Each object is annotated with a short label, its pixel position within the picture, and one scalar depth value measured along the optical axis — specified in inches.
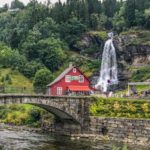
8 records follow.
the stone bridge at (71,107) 2898.6
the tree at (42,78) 4549.7
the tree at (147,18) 5831.7
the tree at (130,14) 6081.7
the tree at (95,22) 6676.2
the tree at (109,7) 7278.5
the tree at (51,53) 5664.4
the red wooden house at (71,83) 3924.7
